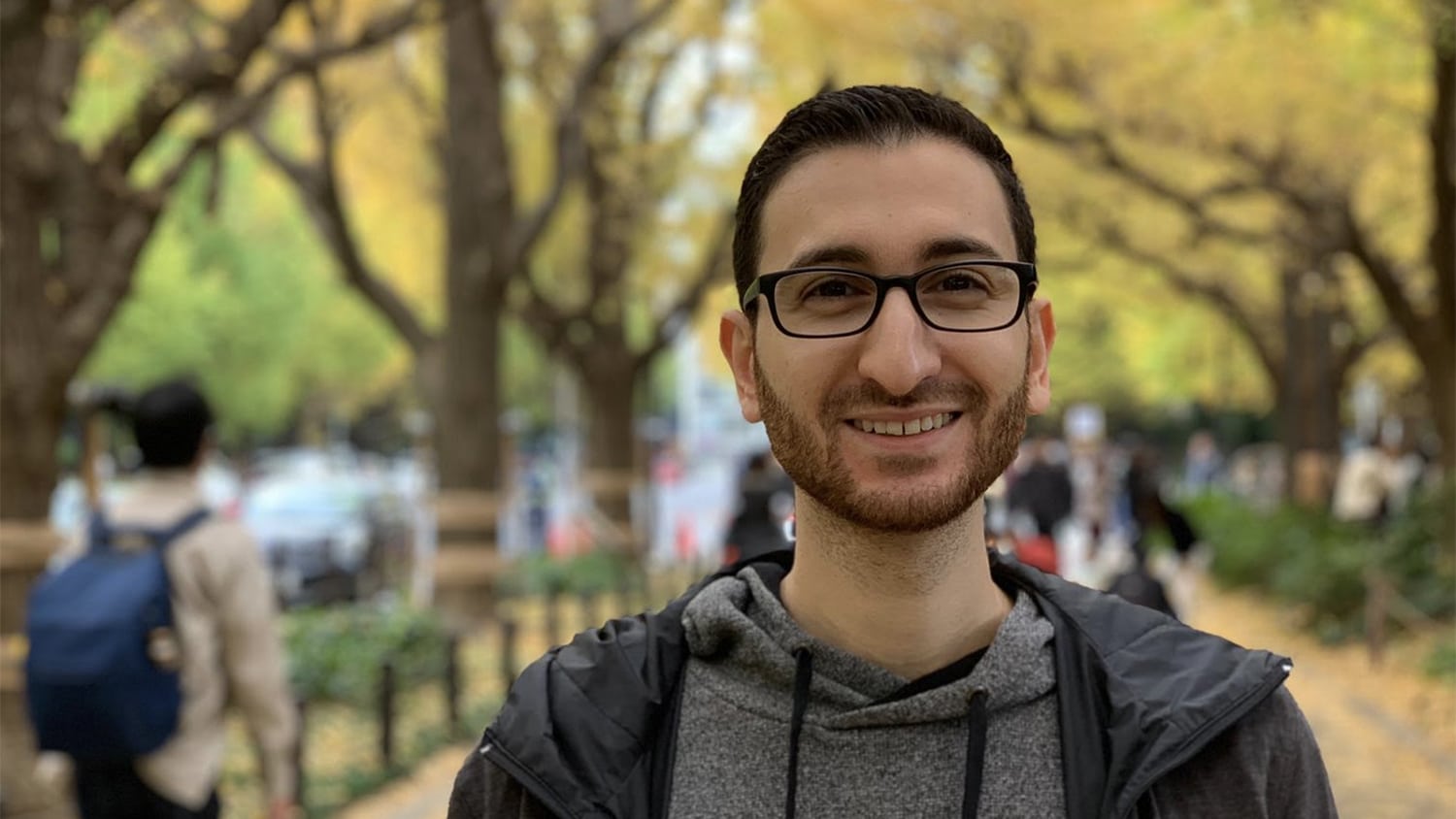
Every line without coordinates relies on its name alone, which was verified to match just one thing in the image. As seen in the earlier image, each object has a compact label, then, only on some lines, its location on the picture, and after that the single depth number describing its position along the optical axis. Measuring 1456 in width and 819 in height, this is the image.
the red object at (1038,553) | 8.90
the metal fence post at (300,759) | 7.26
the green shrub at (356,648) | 10.79
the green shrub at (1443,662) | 11.71
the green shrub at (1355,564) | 13.68
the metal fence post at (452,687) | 10.22
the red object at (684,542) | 21.98
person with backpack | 3.93
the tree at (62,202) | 6.79
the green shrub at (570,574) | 17.62
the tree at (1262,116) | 13.34
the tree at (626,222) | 19.58
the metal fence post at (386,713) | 9.06
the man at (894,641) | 1.87
